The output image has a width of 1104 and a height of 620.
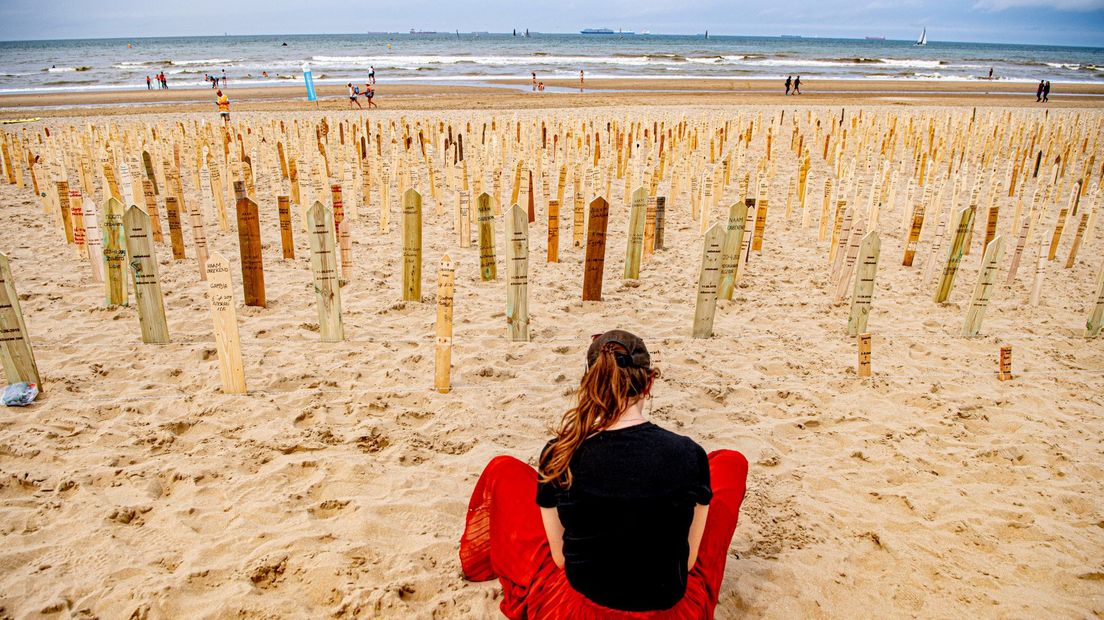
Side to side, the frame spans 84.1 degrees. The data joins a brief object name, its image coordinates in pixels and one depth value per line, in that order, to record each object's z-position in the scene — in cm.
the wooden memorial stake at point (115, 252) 454
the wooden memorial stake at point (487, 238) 527
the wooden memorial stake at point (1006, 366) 414
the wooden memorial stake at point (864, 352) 423
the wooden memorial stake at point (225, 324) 364
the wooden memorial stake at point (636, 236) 534
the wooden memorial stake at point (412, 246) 500
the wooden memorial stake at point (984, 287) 452
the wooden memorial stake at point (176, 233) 594
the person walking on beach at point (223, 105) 1717
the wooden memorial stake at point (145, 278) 414
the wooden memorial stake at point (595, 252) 491
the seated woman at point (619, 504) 197
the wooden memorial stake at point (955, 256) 502
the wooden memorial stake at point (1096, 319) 475
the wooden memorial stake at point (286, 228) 563
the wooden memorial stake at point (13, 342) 361
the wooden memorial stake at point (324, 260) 431
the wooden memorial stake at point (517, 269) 445
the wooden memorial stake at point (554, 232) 576
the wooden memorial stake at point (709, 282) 459
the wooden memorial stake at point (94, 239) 508
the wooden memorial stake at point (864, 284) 448
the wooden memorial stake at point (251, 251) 476
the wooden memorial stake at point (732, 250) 502
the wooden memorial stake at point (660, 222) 698
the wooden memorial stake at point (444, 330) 377
